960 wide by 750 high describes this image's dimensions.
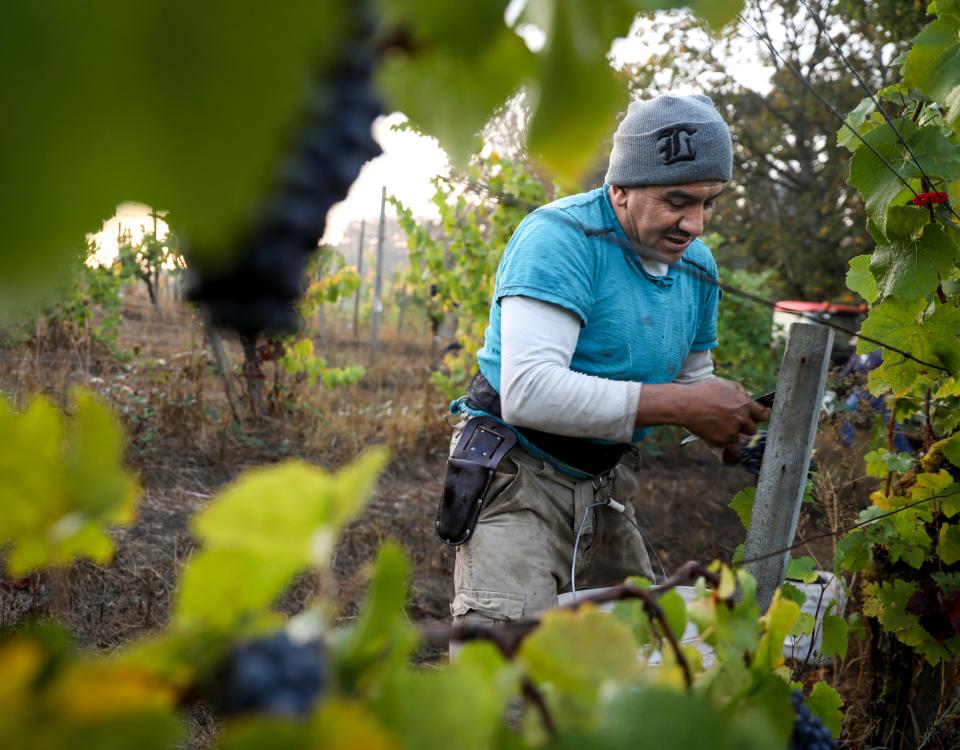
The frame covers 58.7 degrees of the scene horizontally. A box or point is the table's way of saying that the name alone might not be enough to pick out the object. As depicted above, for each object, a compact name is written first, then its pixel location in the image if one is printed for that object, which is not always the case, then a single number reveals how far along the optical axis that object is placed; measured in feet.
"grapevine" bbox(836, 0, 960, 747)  6.09
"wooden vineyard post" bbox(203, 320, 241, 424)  18.88
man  6.59
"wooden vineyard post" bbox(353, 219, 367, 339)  43.54
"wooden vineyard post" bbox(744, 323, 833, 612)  5.47
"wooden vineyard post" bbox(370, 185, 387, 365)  36.07
